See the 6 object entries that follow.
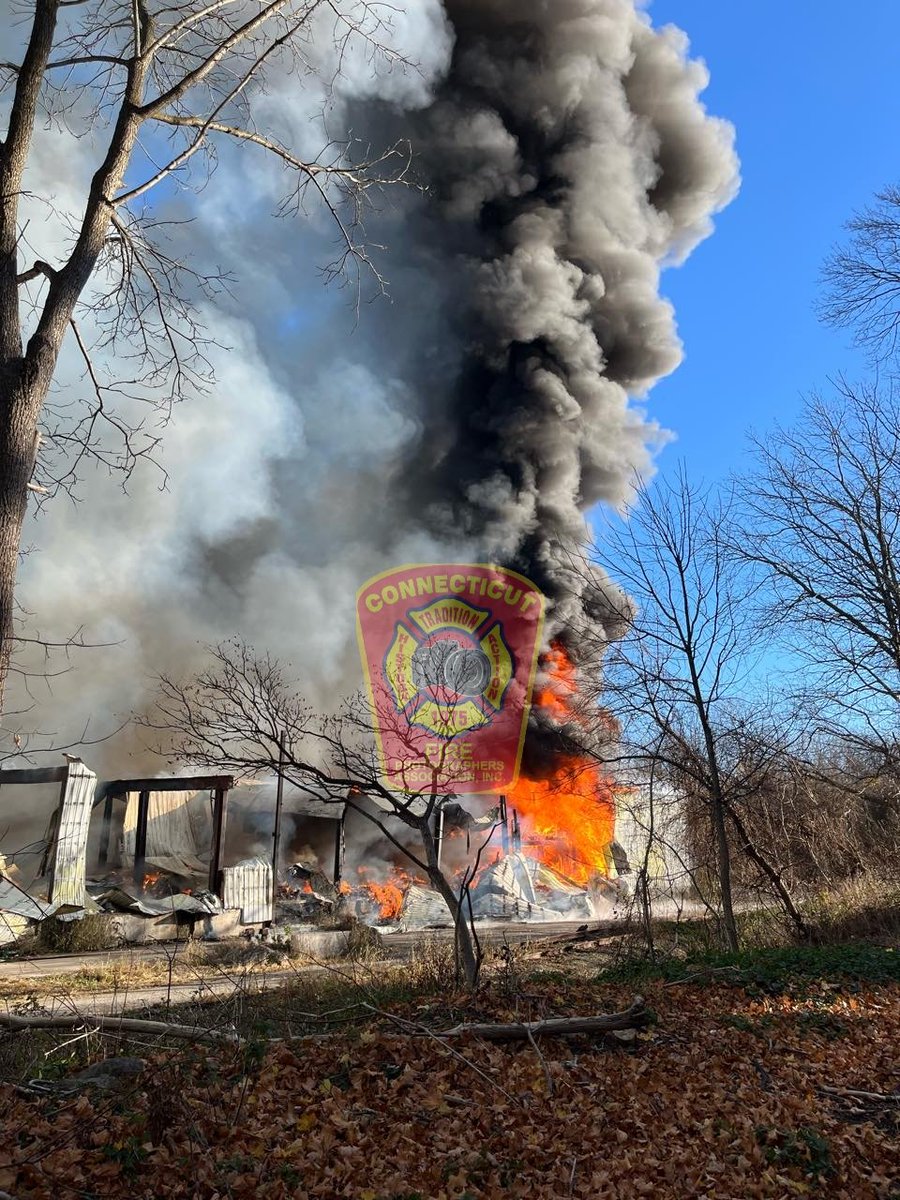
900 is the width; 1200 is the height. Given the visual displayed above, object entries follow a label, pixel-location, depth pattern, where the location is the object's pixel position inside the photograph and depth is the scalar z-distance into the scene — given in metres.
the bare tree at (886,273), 10.20
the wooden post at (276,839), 18.48
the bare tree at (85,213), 4.77
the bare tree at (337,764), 7.57
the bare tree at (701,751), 11.12
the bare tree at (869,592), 13.55
